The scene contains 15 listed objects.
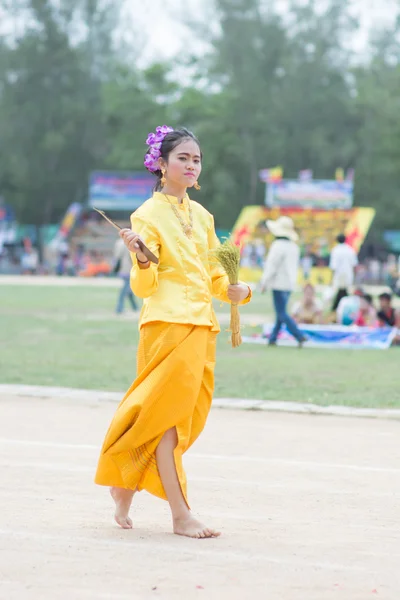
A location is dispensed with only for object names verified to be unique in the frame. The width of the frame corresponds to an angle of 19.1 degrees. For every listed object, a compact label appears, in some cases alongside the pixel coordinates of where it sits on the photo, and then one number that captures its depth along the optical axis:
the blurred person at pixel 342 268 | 21.11
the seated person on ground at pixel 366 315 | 18.56
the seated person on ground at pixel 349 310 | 18.52
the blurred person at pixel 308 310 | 18.70
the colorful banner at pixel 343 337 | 17.52
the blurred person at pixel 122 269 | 23.55
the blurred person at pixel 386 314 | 18.34
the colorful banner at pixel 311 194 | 51.75
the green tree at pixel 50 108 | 68.38
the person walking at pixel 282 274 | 16.77
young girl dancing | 5.30
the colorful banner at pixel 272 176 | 51.66
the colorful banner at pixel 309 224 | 50.34
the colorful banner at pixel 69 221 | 61.75
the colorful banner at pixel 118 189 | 61.06
